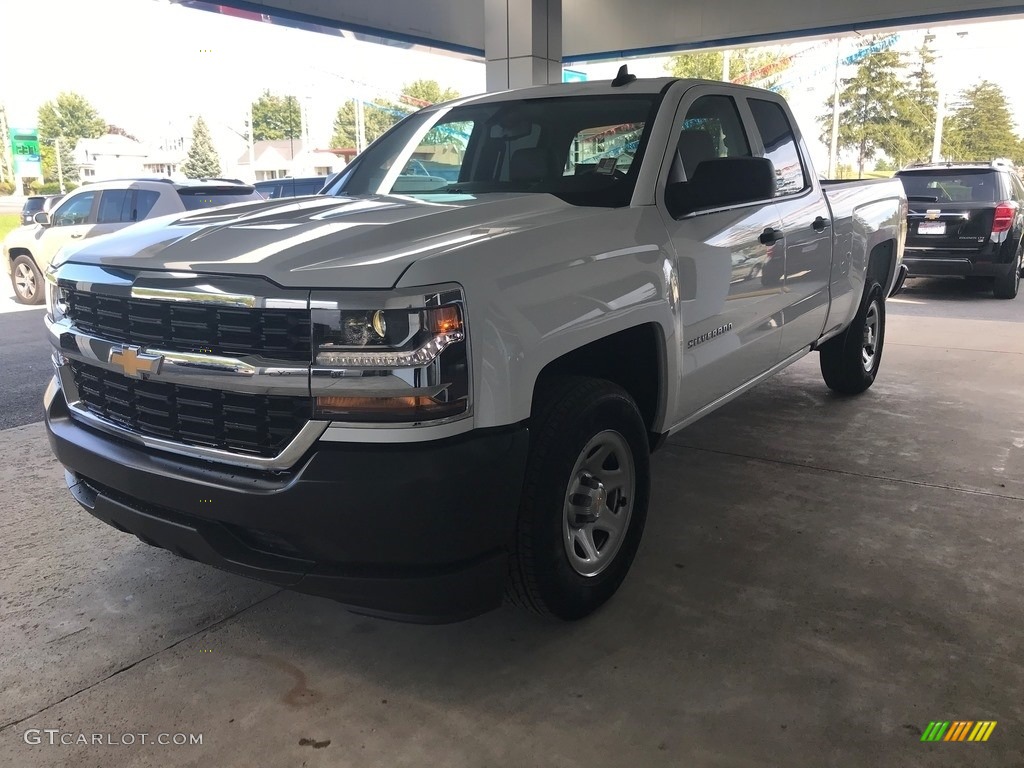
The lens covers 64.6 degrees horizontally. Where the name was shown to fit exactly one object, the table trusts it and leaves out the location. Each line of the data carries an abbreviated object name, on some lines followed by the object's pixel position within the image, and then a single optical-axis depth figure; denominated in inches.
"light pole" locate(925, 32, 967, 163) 1268.0
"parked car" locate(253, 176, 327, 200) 695.1
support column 423.5
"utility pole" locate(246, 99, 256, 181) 2172.7
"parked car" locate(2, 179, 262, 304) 395.9
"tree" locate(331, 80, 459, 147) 2182.0
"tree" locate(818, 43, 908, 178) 1800.0
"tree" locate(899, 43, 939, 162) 1771.7
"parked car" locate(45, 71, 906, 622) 82.4
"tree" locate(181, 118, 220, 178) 2775.6
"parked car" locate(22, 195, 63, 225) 660.6
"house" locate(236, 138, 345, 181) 2738.7
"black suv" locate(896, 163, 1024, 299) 415.8
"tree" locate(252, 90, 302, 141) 2636.6
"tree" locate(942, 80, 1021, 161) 1708.9
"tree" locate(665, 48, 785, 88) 1619.1
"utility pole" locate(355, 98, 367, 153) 2021.4
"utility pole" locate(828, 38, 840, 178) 1625.9
